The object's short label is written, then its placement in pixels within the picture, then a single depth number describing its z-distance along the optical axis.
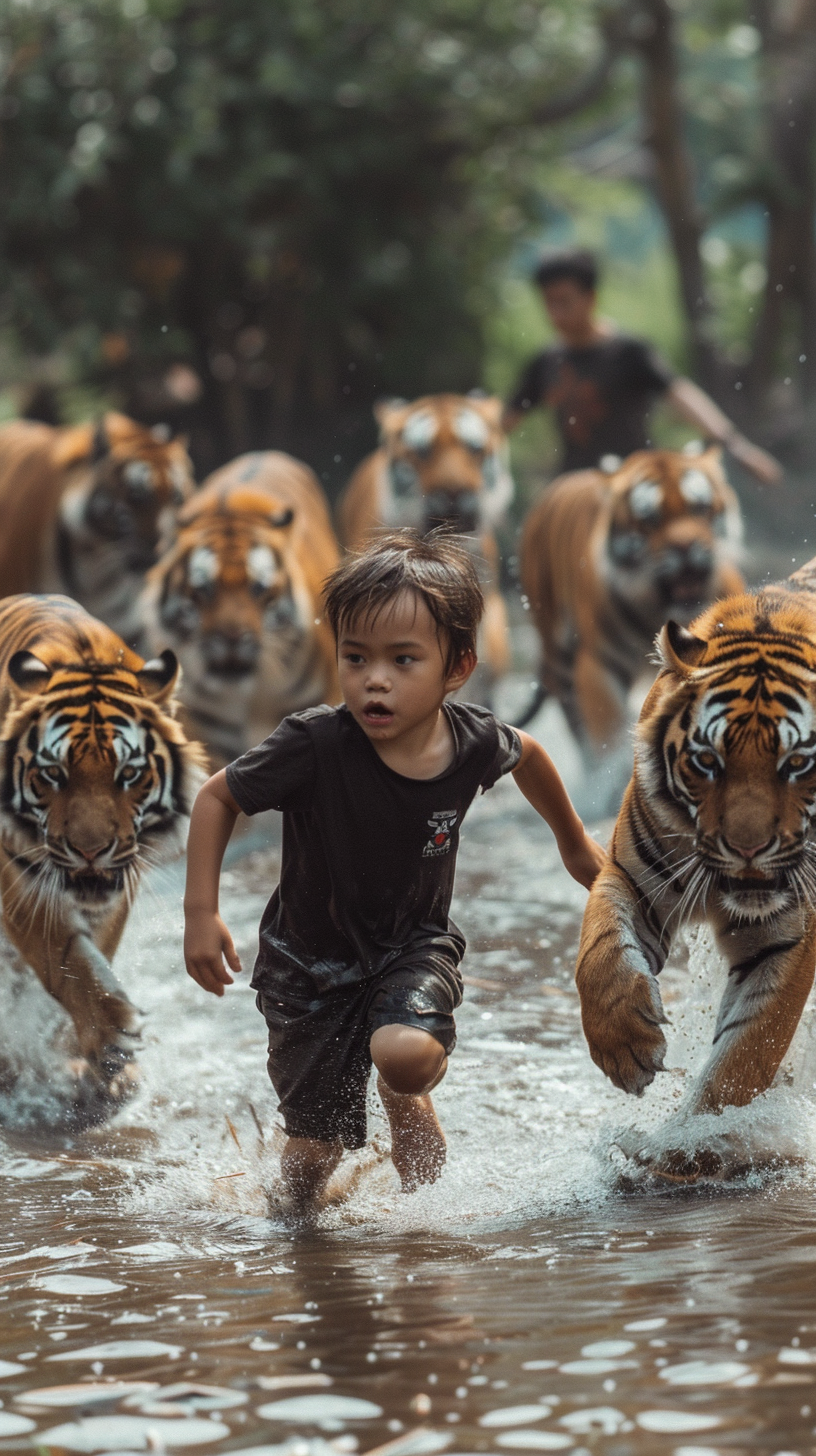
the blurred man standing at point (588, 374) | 17.25
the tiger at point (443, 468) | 17.09
